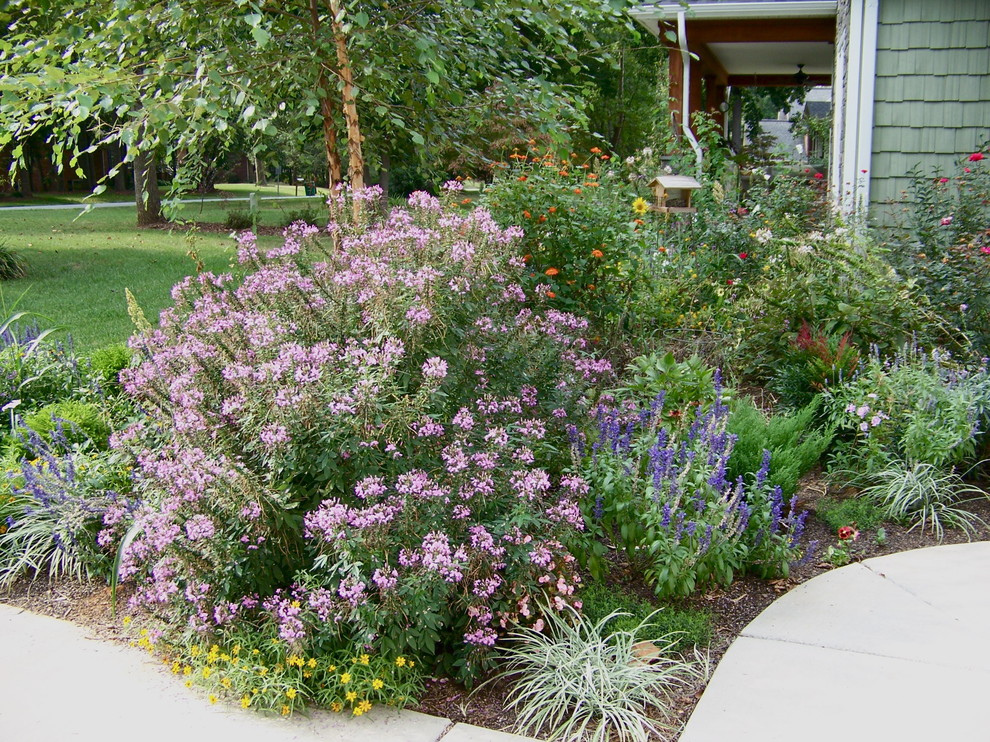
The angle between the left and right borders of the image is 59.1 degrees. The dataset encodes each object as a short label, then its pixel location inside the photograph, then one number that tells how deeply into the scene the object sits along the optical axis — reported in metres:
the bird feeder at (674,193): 8.13
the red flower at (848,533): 4.00
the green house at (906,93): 6.77
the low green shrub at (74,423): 4.28
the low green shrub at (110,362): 4.89
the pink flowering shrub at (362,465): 2.86
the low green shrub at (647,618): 3.18
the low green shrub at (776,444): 4.04
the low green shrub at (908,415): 4.28
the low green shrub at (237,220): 17.23
